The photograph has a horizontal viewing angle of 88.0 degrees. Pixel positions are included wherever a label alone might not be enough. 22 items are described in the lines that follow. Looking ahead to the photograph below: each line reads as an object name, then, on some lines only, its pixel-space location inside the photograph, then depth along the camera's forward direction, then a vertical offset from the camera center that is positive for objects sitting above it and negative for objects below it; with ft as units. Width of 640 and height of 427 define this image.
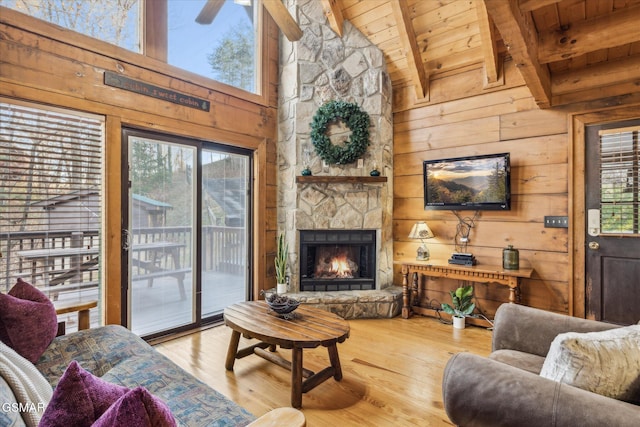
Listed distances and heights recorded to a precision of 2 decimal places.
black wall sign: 9.49 +3.79
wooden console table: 10.73 -2.17
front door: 9.80 -0.32
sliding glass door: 10.38 -0.69
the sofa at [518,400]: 3.45 -2.11
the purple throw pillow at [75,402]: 2.58 -1.53
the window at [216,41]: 11.14 +6.33
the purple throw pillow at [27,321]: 5.46 -1.89
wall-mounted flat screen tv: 11.65 +1.08
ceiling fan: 7.29 +4.45
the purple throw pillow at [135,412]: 2.31 -1.43
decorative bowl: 8.27 -2.33
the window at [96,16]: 8.37 +5.35
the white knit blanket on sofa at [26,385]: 3.38 -2.01
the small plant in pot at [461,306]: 11.74 -3.37
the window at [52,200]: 8.04 +0.31
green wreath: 13.10 +3.15
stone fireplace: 13.42 +2.11
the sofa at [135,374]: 4.18 -2.63
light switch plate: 10.82 -0.33
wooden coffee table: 7.04 -2.67
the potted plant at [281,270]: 13.04 -2.28
